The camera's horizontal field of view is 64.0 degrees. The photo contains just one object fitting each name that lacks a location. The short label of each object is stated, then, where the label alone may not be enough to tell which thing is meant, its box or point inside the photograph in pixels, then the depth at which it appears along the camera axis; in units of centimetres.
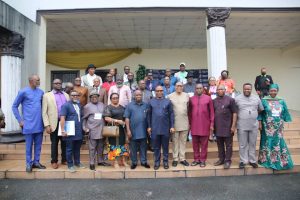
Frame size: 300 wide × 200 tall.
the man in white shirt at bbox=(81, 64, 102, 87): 623
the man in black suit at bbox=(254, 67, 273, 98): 817
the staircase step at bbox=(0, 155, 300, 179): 451
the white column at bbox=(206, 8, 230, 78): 701
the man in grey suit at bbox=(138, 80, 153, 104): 538
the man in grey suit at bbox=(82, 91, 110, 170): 460
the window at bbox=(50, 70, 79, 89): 1142
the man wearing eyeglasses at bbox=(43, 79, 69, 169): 457
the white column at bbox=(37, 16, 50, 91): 709
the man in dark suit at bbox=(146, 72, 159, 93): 653
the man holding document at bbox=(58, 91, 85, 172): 445
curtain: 1099
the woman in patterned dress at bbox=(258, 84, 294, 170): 461
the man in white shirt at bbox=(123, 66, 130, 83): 644
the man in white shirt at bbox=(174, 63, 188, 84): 690
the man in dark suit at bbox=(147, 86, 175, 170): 452
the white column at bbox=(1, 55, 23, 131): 591
